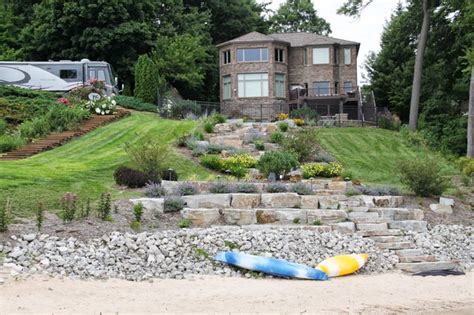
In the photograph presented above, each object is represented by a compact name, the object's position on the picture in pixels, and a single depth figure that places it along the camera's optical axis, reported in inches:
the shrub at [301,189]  645.3
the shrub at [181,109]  1338.6
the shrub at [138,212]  528.2
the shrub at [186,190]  613.5
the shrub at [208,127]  1023.6
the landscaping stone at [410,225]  601.9
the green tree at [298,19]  2610.7
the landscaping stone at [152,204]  561.3
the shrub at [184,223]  538.6
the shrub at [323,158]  890.1
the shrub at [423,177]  703.7
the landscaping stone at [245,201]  603.9
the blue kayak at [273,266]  453.7
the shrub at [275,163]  740.6
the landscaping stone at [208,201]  589.9
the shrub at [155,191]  597.3
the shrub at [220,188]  624.2
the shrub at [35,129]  1017.5
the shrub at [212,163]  803.5
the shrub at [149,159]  689.6
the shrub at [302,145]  872.3
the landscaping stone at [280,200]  611.5
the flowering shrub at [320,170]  788.6
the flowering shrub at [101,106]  1241.3
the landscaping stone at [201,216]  554.3
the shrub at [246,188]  632.4
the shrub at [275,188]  642.2
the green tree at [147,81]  1492.4
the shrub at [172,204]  570.4
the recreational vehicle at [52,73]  1531.7
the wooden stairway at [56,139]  896.0
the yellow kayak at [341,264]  471.8
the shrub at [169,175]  691.7
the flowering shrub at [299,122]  1177.4
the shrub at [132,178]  653.9
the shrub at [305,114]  1316.2
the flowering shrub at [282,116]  1247.1
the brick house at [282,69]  1800.0
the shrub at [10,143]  919.0
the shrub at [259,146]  931.3
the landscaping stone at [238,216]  567.8
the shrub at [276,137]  965.8
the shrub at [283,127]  1072.2
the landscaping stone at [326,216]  586.2
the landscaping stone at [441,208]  676.7
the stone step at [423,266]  507.5
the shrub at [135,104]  1416.1
